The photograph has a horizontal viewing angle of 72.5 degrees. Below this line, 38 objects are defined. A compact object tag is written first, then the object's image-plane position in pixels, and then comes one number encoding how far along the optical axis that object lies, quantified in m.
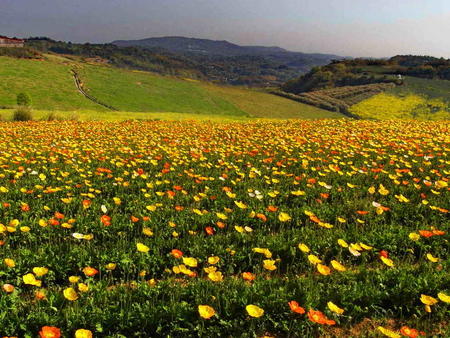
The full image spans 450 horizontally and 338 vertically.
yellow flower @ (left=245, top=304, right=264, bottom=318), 2.49
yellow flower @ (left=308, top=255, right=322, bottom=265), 3.08
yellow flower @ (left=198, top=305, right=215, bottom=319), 2.46
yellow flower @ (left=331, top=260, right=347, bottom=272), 2.99
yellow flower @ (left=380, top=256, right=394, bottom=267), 3.28
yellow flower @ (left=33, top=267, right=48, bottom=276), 3.02
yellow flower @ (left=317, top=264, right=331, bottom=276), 3.04
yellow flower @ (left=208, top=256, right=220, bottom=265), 3.21
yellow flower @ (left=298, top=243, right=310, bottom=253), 3.39
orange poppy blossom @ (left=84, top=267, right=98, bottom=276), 3.02
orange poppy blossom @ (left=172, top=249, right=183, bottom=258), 3.16
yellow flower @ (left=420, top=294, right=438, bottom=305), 2.65
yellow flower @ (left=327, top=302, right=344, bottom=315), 2.65
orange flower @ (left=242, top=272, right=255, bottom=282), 3.02
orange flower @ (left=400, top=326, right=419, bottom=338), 2.31
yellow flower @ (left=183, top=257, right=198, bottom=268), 3.24
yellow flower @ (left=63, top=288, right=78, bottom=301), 2.70
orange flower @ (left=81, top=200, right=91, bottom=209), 4.75
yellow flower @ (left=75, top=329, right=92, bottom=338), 2.36
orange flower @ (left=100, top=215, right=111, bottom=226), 3.93
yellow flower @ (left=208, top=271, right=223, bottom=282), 2.92
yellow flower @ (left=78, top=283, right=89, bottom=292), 2.74
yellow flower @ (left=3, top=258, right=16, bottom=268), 3.16
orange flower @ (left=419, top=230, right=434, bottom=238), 3.54
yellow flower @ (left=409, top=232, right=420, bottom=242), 3.82
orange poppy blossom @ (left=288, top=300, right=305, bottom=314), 2.50
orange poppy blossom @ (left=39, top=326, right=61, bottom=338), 2.21
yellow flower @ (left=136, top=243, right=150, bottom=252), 3.23
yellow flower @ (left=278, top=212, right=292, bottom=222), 4.38
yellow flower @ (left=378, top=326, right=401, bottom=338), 2.33
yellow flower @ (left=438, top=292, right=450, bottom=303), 2.70
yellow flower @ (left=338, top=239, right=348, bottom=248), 3.54
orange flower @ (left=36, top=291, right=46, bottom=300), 2.85
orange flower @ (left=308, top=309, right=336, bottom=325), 2.38
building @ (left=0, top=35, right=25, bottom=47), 110.38
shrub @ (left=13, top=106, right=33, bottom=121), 22.30
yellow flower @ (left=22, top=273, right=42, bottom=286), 2.84
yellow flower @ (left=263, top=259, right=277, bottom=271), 3.09
